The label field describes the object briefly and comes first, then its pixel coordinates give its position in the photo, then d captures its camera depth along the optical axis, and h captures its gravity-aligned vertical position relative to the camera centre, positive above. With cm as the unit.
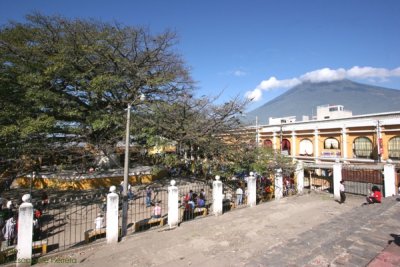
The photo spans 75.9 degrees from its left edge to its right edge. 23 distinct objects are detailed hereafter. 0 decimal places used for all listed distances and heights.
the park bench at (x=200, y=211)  1066 -264
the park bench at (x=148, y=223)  912 -274
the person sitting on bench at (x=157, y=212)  997 -249
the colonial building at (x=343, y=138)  2094 +97
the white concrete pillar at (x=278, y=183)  1392 -190
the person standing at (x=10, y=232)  771 -255
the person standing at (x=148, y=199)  1256 -252
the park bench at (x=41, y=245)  700 -266
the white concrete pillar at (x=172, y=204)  902 -197
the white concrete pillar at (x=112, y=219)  773 -214
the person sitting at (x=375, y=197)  1167 -223
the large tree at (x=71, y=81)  1345 +406
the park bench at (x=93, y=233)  792 -272
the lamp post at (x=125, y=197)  840 -162
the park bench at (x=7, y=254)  637 -265
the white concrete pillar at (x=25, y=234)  638 -215
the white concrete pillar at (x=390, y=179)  1333 -162
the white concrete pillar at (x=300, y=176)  1552 -171
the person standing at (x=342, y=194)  1307 -234
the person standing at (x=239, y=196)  1282 -240
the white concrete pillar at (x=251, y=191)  1216 -203
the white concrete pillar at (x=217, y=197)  1057 -203
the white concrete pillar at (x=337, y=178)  1392 -162
